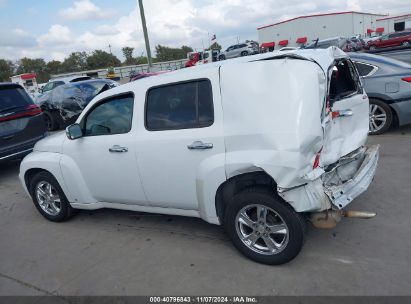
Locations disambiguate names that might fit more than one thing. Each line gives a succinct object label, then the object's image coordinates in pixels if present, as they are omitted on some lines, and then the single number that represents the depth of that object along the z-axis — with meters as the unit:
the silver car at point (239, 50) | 42.68
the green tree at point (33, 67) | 81.35
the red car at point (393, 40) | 30.77
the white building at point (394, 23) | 67.15
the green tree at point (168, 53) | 93.25
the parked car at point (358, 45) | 28.45
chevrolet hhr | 2.89
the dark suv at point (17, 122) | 6.72
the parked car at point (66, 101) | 11.17
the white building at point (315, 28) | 63.38
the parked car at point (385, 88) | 6.46
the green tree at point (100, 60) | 84.94
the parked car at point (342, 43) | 21.73
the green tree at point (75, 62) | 83.62
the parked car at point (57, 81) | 18.49
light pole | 17.42
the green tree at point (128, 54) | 94.12
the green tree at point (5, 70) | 74.64
